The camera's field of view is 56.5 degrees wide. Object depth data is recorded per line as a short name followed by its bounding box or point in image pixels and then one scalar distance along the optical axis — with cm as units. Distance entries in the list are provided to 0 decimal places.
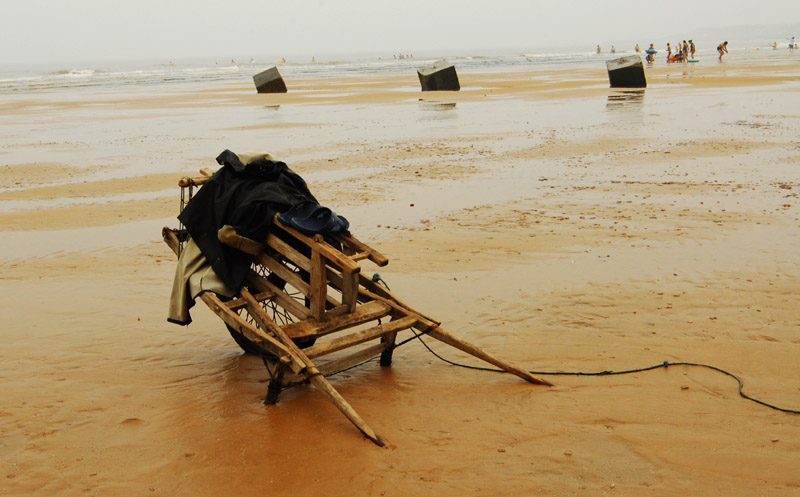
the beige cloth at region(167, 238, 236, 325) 473
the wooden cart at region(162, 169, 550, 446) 420
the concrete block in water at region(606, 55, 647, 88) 2952
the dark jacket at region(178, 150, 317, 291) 461
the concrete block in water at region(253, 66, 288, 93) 3438
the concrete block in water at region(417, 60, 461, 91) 3170
